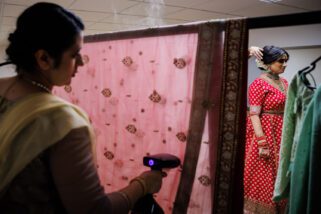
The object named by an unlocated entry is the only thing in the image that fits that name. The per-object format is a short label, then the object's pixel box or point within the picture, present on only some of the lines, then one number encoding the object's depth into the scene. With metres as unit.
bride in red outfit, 2.02
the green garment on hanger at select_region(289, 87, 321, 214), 0.75
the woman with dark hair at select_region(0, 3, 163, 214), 0.63
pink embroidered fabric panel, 1.10
